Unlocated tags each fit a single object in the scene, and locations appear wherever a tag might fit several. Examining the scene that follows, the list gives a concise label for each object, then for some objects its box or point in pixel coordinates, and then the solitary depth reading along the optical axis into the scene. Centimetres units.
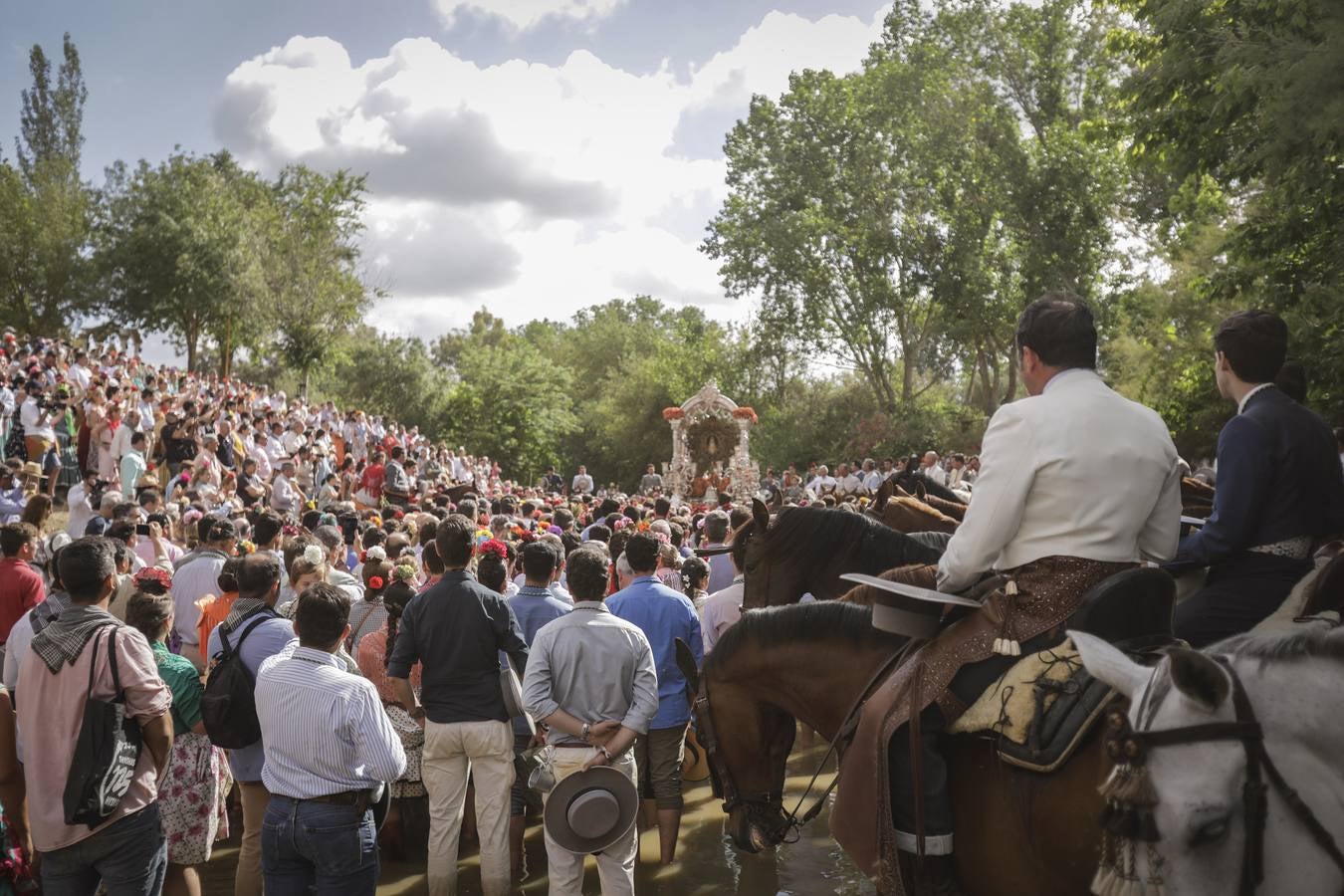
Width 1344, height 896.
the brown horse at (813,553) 583
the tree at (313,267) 4275
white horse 226
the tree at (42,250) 3947
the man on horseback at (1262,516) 360
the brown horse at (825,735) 314
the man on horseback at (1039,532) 321
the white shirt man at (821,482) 2767
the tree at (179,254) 4000
